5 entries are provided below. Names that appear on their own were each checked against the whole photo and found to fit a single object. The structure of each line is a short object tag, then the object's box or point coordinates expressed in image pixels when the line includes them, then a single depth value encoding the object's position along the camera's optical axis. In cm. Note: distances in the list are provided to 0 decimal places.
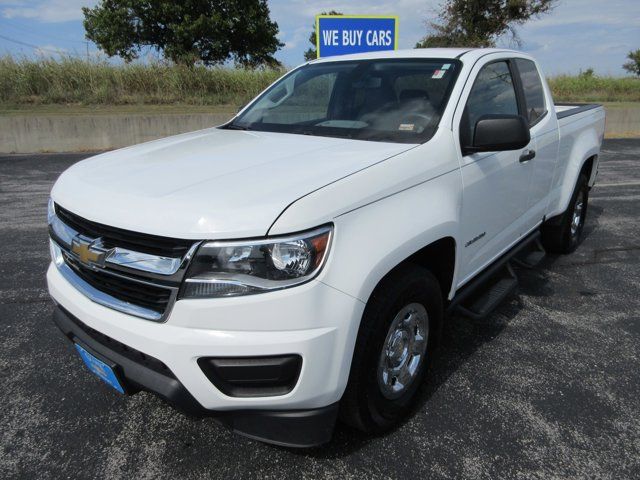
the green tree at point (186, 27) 2827
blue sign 967
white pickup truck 171
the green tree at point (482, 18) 2158
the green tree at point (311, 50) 5239
